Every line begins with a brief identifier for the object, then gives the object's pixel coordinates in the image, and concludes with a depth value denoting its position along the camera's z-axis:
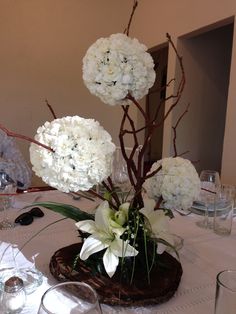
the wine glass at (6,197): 1.06
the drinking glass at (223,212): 1.06
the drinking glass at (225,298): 0.52
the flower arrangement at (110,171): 0.54
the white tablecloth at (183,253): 0.64
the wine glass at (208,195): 1.15
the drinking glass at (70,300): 0.46
